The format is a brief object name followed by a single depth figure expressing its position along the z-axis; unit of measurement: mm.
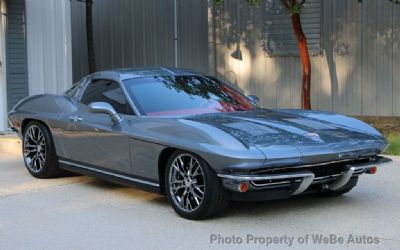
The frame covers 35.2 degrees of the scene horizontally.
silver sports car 5312
